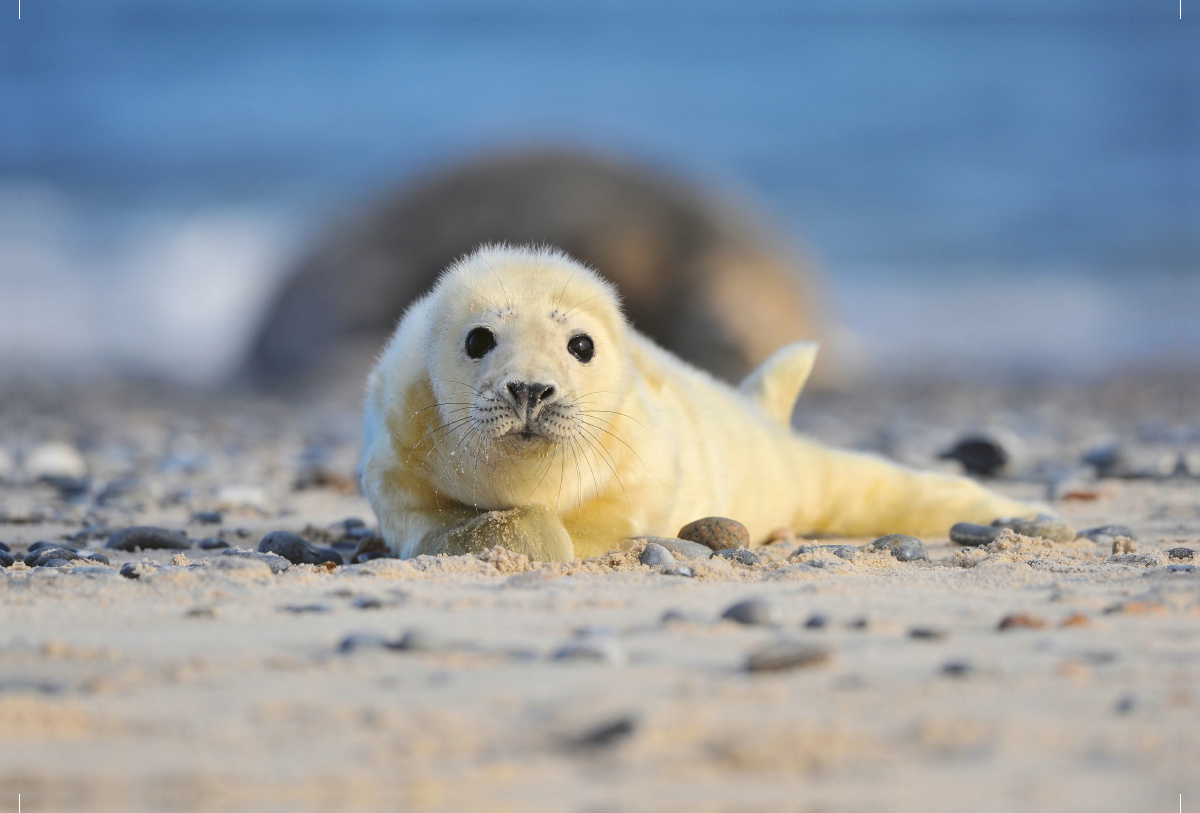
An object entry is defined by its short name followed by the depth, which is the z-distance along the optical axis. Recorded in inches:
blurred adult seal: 869.2
